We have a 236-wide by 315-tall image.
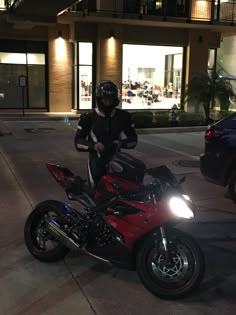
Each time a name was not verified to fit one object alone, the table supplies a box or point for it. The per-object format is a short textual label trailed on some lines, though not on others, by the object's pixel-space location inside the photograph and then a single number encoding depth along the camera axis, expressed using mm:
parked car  5309
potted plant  13274
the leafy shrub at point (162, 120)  12685
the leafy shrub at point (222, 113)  13470
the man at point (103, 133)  3622
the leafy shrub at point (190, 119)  13053
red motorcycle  2847
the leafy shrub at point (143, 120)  12262
